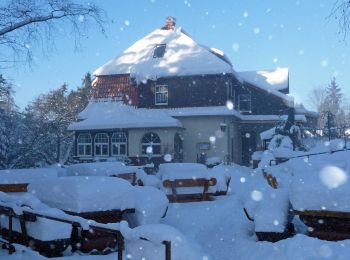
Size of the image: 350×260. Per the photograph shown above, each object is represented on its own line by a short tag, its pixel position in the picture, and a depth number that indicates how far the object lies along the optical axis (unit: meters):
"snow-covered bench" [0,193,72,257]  6.89
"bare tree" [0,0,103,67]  11.56
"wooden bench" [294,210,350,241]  7.56
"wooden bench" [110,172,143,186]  15.97
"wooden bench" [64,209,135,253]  7.54
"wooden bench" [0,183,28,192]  10.07
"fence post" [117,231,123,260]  4.68
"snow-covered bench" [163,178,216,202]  13.57
